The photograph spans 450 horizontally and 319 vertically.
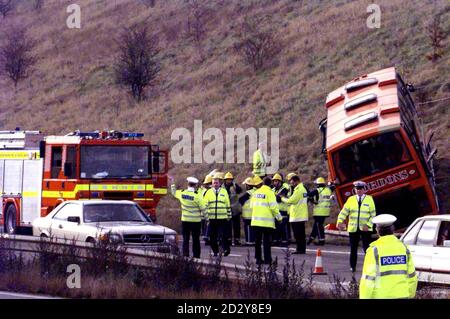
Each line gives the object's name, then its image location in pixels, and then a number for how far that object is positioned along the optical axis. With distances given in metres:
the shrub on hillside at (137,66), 54.12
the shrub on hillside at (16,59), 63.28
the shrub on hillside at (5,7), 79.44
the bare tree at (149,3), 70.75
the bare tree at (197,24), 59.93
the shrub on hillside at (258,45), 52.00
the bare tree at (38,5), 80.44
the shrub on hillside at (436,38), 40.88
